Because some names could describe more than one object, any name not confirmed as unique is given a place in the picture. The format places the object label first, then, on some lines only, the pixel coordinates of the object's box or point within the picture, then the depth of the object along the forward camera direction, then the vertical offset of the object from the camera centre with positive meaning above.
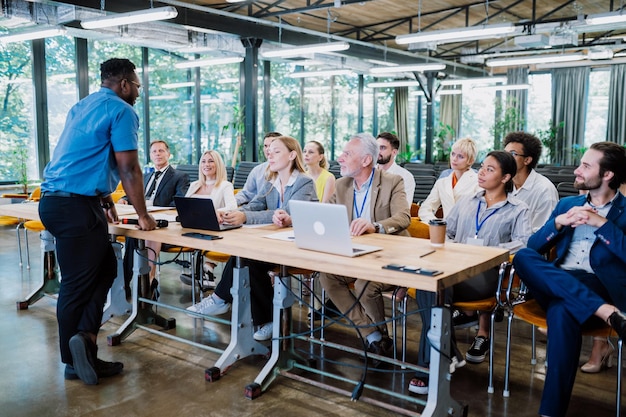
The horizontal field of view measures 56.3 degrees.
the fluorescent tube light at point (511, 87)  12.88 +1.17
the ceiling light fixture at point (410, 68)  10.59 +1.30
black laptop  3.03 -0.39
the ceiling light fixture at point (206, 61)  9.61 +1.28
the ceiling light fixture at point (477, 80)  12.07 +1.24
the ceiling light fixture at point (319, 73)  11.10 +1.27
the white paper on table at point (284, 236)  2.87 -0.49
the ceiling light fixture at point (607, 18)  7.12 +1.49
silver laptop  2.39 -0.38
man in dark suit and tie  4.73 -0.38
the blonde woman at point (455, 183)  4.56 -0.34
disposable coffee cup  2.71 -0.43
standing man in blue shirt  2.92 -0.28
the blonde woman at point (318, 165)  5.08 -0.24
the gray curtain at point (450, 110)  17.75 +0.88
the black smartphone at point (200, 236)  2.90 -0.48
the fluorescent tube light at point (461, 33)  7.41 +1.39
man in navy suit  2.45 -0.58
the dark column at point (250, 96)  9.91 +0.73
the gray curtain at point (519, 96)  16.12 +1.21
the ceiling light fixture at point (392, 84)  13.12 +1.28
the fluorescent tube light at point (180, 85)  11.31 +1.06
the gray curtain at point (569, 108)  15.21 +0.83
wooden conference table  2.25 -0.50
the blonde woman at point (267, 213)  3.36 -0.43
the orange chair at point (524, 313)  2.52 -0.81
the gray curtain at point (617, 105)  14.55 +0.85
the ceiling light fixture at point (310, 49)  8.39 +1.32
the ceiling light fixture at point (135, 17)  6.40 +1.37
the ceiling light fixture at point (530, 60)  10.02 +1.39
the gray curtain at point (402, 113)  16.66 +0.74
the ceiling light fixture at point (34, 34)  7.32 +1.33
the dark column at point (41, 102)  9.16 +0.57
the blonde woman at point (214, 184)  4.61 -0.36
